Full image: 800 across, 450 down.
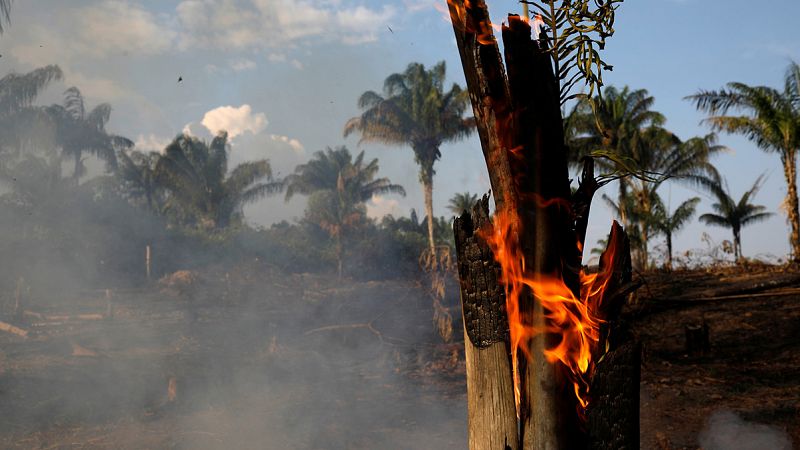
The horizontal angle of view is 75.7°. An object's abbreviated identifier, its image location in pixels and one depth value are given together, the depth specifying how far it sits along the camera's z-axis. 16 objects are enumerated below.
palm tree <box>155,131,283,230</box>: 34.22
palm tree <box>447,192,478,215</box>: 47.86
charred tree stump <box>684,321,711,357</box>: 13.23
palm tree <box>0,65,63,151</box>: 21.98
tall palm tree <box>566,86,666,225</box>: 26.94
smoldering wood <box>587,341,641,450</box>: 2.47
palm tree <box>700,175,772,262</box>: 34.34
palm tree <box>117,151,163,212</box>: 35.94
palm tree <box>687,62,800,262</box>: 21.45
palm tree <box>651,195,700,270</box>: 29.08
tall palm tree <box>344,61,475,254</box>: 32.25
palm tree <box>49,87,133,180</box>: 29.02
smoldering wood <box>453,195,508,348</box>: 2.71
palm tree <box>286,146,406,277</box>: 38.09
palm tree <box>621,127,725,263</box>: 27.42
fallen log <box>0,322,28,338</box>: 14.09
